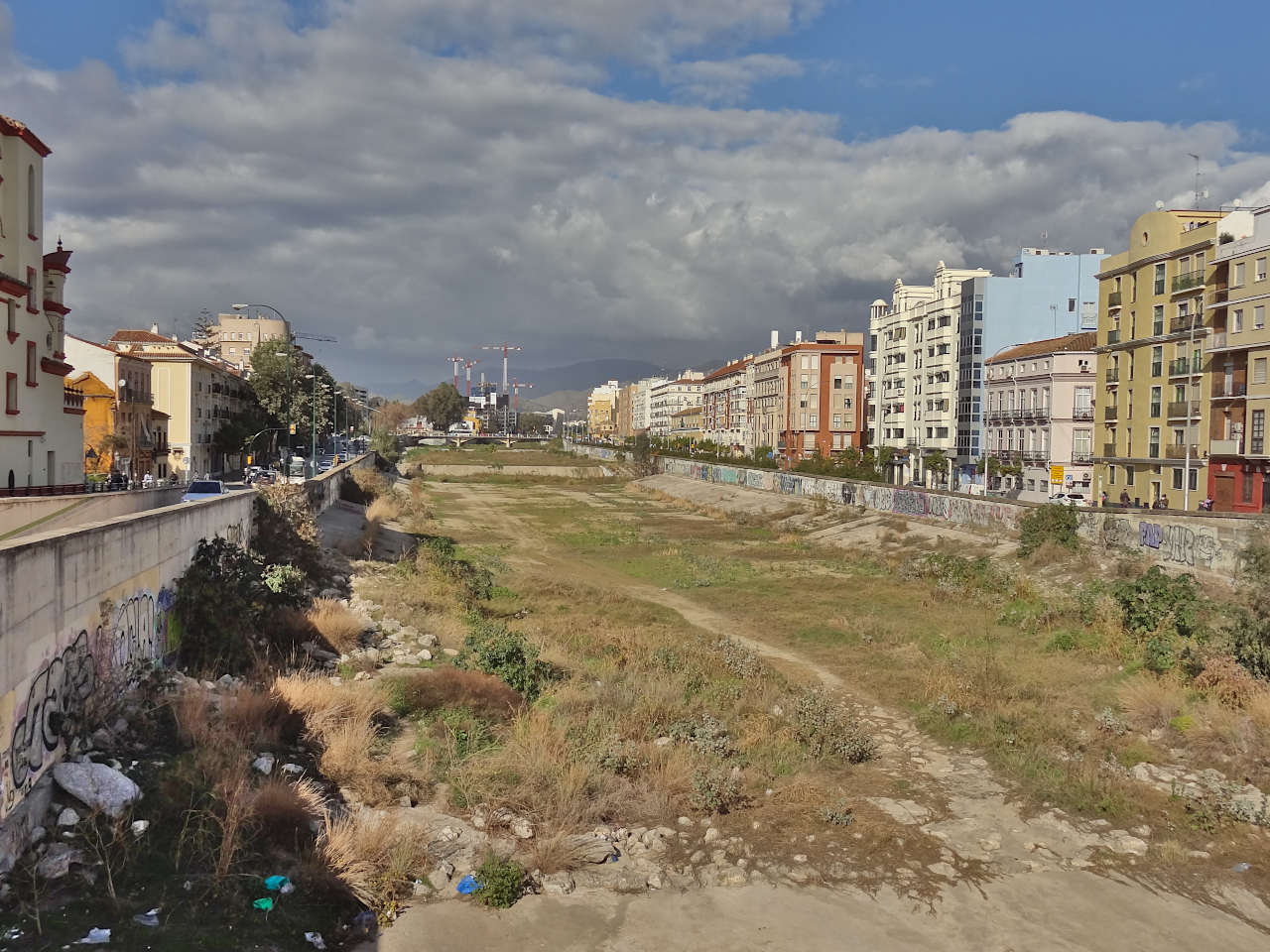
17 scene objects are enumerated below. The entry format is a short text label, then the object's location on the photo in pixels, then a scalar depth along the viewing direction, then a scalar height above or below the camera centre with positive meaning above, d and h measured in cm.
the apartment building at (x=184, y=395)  8506 +455
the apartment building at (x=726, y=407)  15762 +827
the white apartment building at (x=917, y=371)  8894 +863
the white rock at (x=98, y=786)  1094 -429
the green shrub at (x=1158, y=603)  2617 -442
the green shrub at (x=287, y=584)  2370 -377
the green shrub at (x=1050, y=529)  4066 -341
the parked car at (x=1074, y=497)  5857 -285
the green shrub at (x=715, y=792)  1495 -578
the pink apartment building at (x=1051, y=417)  6938 +295
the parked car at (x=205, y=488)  3662 -197
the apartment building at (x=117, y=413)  6662 +228
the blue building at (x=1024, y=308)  8362 +1361
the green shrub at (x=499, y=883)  1153 -569
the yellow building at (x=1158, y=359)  5291 +624
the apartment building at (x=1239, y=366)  4731 +502
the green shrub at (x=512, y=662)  2070 -519
